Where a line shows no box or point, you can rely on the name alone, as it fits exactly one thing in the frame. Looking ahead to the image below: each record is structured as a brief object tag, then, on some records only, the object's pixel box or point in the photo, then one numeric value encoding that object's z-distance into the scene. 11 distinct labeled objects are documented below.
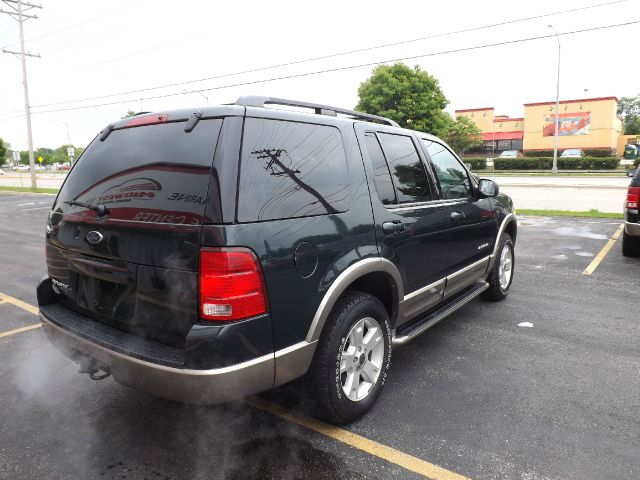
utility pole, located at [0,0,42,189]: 28.46
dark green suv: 2.17
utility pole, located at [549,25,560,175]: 35.38
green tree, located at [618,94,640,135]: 77.21
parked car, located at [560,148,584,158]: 46.78
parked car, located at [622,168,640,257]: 6.66
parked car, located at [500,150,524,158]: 50.72
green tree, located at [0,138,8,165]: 60.96
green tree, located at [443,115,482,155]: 48.56
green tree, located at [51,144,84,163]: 118.12
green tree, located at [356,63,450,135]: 35.47
